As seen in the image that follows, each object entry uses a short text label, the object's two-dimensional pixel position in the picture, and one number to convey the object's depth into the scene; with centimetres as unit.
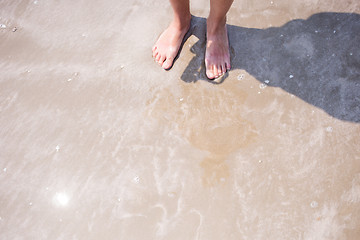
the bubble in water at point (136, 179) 148
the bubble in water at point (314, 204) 136
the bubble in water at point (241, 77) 170
